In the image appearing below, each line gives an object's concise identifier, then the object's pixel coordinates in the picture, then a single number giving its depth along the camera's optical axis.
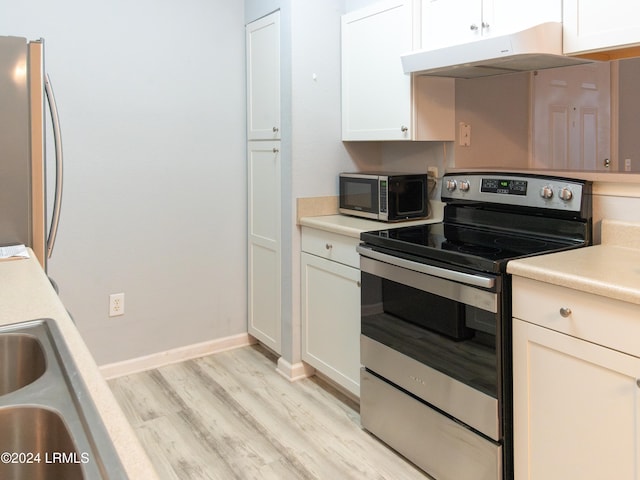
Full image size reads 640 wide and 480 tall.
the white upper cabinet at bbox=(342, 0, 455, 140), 2.54
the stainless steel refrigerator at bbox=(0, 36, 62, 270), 1.90
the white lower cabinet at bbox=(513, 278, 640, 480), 1.49
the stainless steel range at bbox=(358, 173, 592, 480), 1.83
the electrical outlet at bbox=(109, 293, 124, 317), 3.03
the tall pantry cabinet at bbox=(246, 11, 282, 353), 3.05
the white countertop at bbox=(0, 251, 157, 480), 0.70
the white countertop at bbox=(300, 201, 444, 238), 2.57
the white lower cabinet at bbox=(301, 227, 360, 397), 2.59
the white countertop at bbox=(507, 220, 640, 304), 1.49
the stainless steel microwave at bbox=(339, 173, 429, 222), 2.74
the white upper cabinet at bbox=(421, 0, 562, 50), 1.99
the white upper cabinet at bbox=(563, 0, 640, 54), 1.77
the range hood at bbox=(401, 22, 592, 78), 1.91
